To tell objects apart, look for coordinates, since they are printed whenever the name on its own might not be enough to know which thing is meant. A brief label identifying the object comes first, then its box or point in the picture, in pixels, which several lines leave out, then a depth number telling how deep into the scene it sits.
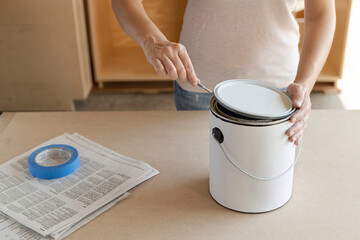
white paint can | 0.72
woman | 1.03
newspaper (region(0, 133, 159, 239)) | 0.77
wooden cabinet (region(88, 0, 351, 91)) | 2.56
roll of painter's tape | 0.88
